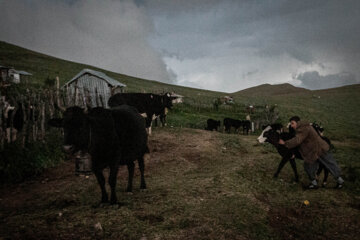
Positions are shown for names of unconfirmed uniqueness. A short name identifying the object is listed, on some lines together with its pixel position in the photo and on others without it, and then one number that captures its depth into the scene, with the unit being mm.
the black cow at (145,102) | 12383
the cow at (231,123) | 19547
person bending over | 6277
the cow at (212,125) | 19000
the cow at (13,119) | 7273
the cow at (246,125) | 19750
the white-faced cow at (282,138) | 7156
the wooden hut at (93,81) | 27656
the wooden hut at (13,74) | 31447
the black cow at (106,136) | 3859
